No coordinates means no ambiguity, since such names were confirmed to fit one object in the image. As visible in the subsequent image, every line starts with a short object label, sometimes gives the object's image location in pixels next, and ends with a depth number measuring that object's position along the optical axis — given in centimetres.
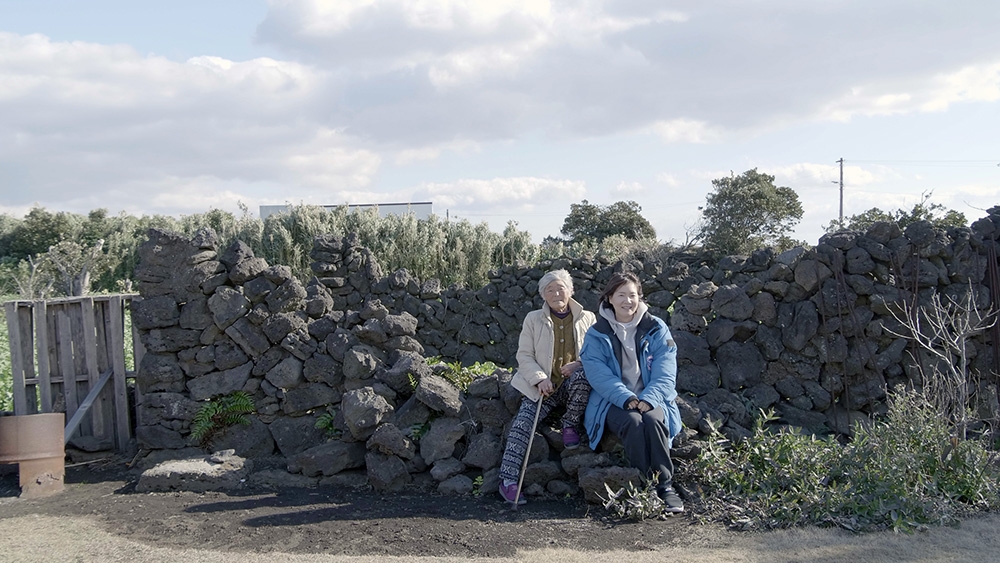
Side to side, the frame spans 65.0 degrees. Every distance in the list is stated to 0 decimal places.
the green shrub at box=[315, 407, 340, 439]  795
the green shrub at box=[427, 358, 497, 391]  768
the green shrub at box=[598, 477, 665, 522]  583
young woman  604
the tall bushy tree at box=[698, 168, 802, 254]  2245
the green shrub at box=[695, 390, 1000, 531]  564
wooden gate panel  845
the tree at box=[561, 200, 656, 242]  2798
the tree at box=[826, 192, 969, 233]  1502
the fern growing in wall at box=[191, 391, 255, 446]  805
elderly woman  650
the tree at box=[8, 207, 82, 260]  2755
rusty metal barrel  723
